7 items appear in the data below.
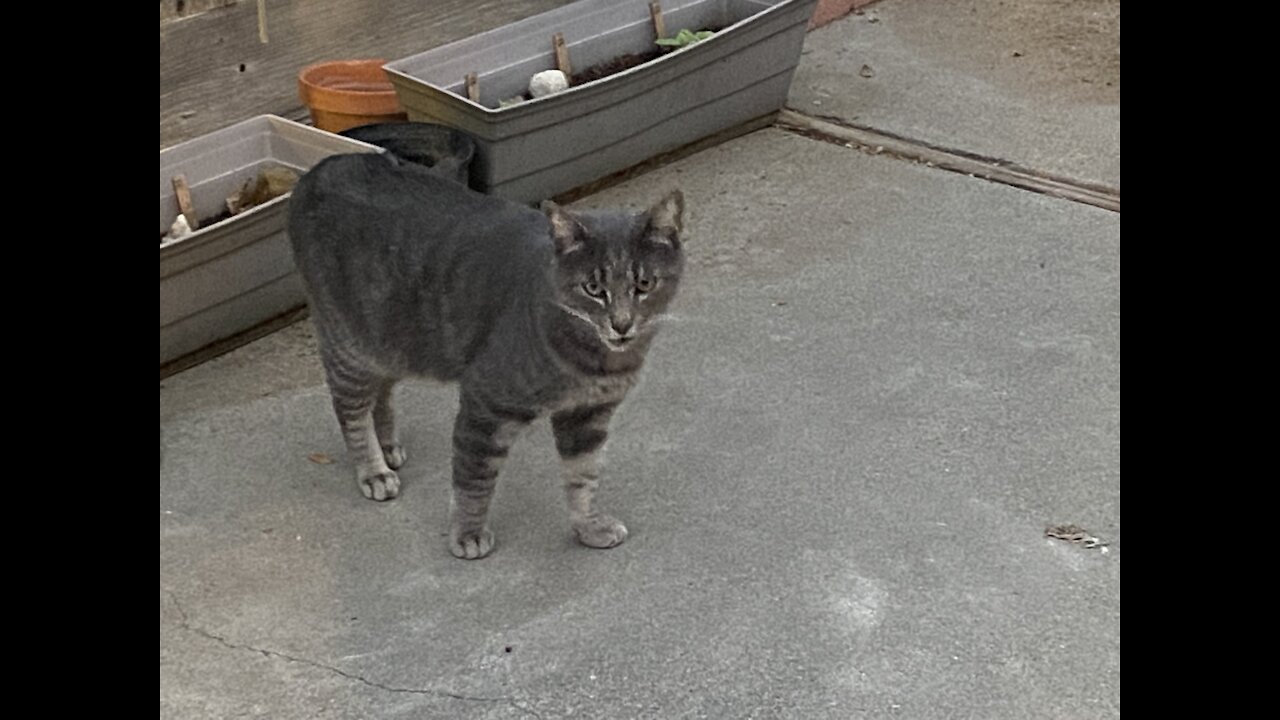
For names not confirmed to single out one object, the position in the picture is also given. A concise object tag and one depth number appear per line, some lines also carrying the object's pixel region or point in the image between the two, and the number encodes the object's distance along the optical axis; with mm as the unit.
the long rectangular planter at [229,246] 4105
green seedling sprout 5480
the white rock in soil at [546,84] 5277
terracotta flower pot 4941
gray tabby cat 3203
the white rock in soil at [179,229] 4332
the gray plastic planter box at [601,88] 4844
